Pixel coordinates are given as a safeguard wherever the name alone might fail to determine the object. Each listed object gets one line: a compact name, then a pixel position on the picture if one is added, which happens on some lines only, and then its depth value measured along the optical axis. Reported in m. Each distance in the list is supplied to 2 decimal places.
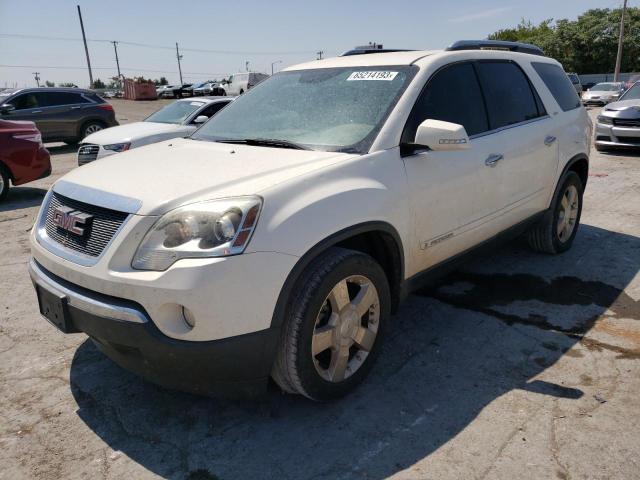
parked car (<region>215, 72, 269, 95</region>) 37.22
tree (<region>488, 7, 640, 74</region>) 50.69
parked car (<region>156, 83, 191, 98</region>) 49.50
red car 8.16
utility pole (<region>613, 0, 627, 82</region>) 40.53
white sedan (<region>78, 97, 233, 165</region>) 8.61
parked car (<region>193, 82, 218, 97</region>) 45.01
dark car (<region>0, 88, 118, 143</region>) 14.29
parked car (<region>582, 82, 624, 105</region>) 26.41
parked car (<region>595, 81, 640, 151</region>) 10.81
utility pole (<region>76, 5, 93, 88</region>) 54.19
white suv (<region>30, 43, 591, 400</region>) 2.32
